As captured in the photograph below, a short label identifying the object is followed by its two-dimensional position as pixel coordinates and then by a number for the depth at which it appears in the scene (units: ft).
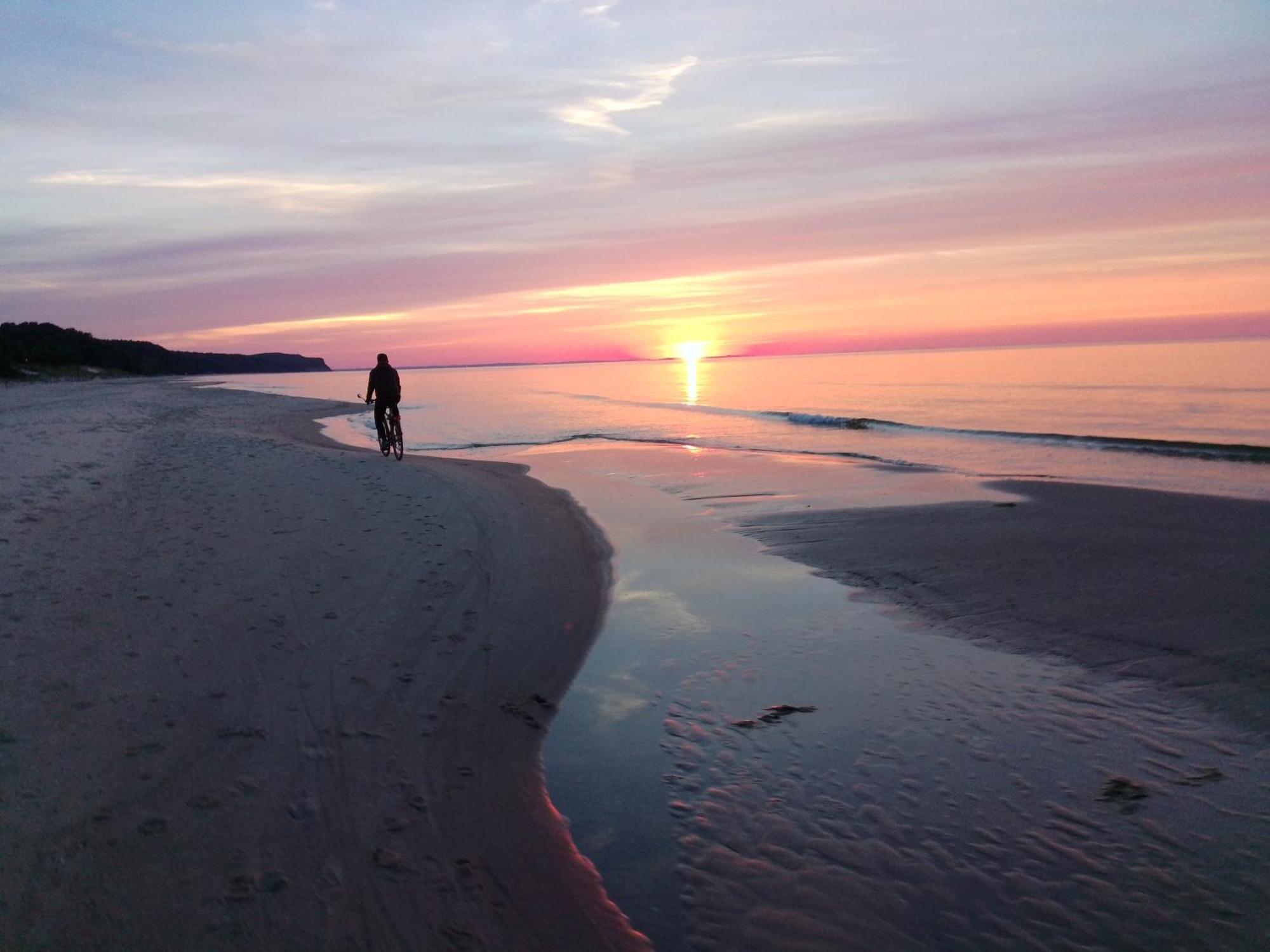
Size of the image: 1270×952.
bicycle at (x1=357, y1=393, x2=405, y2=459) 71.04
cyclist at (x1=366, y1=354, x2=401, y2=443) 71.61
